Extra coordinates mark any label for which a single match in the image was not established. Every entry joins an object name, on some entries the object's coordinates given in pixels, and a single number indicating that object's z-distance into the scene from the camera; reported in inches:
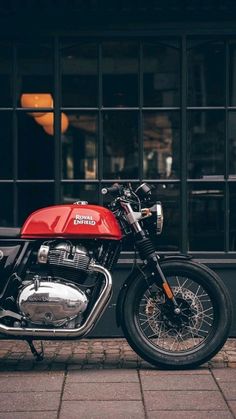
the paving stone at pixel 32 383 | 278.2
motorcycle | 299.2
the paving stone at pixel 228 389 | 267.6
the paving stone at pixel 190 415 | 247.0
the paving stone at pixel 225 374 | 289.3
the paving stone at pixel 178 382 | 279.4
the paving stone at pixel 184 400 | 257.1
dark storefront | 366.2
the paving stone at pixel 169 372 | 298.4
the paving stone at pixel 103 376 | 288.9
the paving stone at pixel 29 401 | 255.9
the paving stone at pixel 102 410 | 249.2
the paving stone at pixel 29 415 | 247.3
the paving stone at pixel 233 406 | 251.9
